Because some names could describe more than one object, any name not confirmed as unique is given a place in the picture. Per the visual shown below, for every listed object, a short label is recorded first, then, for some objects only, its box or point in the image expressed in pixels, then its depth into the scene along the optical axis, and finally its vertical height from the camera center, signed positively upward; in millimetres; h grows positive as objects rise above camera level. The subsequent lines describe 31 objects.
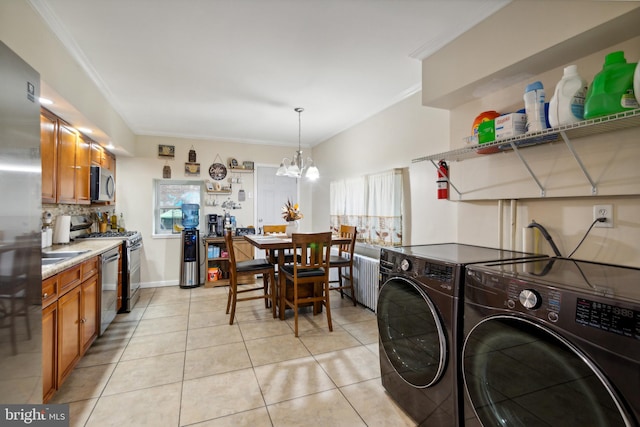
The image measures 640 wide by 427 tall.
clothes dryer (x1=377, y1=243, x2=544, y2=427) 1444 -612
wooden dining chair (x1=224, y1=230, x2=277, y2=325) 3170 -665
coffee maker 4973 -235
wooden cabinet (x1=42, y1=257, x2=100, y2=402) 1765 -788
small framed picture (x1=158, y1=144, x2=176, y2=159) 4812 +959
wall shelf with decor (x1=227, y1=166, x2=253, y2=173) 5217 +725
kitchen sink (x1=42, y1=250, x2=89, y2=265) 2309 -352
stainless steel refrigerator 1050 -89
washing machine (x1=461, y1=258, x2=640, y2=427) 878 -452
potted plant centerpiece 3641 -55
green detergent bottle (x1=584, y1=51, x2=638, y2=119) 1278 +548
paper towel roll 2869 -180
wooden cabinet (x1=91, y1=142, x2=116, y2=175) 3564 +685
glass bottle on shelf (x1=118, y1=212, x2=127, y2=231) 4571 -164
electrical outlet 1540 -1
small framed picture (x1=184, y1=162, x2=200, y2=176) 4941 +687
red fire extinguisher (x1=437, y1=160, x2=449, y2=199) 2502 +269
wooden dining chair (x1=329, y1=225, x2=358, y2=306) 3594 -589
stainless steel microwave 3372 +302
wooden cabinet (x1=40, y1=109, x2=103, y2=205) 2426 +441
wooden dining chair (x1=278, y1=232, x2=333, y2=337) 2912 -655
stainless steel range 3465 -653
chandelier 3617 +519
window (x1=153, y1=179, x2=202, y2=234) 4910 +175
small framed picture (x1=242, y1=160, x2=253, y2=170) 5289 +822
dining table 3104 -348
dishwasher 2742 -742
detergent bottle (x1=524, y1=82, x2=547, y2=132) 1646 +591
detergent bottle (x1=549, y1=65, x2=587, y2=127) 1466 +570
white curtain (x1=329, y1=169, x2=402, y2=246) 3277 +72
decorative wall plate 5094 +678
